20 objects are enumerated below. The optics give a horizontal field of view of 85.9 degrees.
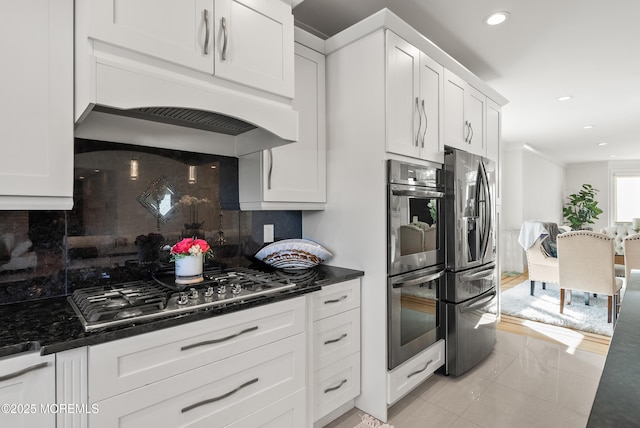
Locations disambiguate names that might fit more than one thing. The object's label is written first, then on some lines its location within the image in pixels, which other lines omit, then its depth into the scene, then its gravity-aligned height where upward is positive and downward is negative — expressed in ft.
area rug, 12.11 -3.85
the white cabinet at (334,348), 6.18 -2.54
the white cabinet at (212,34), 4.08 +2.45
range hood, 4.00 +1.54
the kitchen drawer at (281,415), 4.90 -3.03
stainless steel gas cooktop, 3.92 -1.13
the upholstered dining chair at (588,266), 12.28 -1.94
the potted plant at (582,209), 27.40 +0.35
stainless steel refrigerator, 8.21 -1.20
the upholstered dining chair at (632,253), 11.94 -1.38
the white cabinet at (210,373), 3.74 -2.02
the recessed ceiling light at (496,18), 7.66 +4.46
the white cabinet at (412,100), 6.80 +2.43
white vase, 5.74 -0.91
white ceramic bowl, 7.01 -0.82
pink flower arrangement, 5.73 -0.56
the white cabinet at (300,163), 6.54 +1.02
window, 28.04 +1.34
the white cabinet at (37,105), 3.89 +1.29
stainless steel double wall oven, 6.77 -0.95
